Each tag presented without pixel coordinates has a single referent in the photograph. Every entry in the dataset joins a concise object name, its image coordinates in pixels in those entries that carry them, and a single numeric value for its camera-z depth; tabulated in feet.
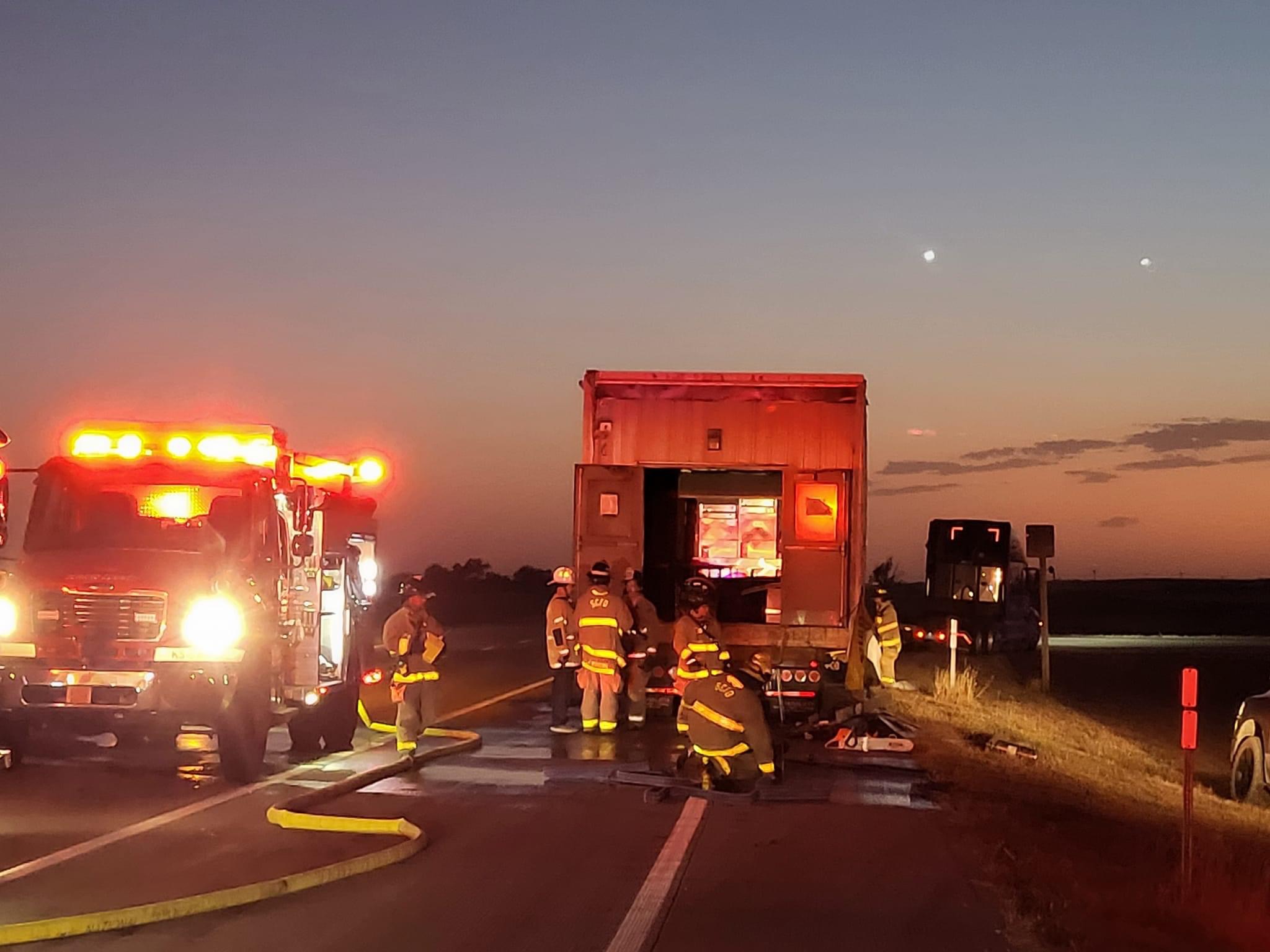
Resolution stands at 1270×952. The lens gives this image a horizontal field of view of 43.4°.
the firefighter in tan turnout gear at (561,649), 57.16
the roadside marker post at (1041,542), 75.00
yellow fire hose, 24.41
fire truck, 41.68
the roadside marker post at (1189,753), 30.60
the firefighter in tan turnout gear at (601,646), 55.16
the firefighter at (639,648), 58.49
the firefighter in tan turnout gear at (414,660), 46.09
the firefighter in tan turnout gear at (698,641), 40.78
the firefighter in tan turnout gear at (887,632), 72.02
